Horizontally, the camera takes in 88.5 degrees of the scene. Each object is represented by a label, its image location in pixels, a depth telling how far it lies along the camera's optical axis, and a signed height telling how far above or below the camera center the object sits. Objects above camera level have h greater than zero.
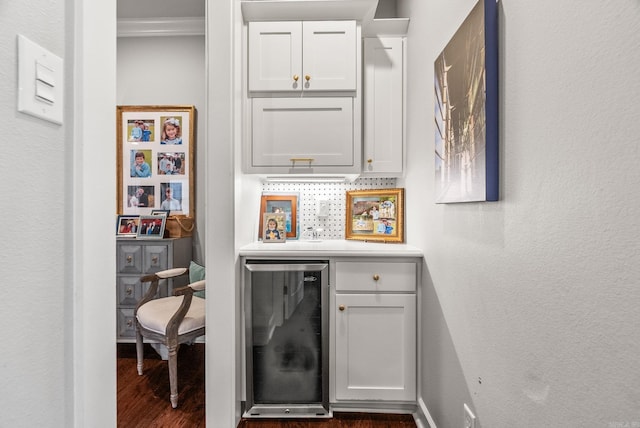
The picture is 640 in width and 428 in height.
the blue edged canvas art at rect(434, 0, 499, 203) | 0.99 +0.35
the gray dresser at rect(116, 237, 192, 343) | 2.61 -0.43
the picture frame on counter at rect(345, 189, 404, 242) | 2.19 -0.03
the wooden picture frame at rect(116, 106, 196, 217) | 2.87 +0.44
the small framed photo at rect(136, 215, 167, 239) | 2.70 -0.15
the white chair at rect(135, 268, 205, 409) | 1.94 -0.69
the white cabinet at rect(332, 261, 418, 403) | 1.83 -0.66
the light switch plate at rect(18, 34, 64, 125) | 0.55 +0.23
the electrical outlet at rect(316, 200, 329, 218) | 2.40 +0.01
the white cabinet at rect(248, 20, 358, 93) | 2.01 +0.96
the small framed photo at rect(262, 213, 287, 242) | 2.26 -0.12
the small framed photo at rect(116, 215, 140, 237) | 2.75 -0.14
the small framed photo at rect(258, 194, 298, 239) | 2.38 +0.02
